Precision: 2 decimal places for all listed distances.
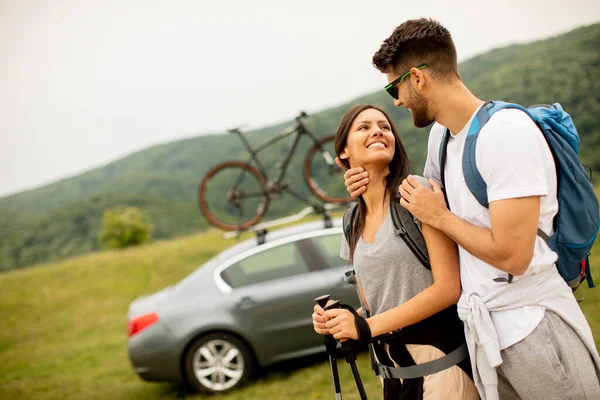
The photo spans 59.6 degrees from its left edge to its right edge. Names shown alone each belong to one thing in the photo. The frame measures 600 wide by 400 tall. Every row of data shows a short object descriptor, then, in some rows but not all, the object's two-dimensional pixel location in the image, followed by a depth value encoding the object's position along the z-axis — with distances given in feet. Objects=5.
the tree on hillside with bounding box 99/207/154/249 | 86.01
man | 5.36
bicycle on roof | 25.04
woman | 6.33
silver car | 17.95
